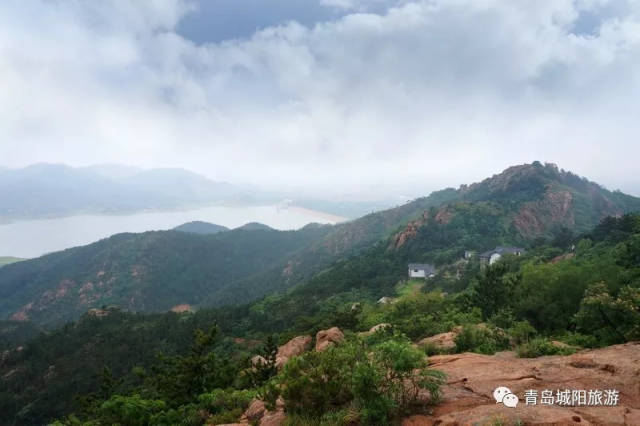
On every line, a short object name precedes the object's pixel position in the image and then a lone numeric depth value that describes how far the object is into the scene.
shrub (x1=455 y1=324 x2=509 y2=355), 10.56
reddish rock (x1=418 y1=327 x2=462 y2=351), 11.15
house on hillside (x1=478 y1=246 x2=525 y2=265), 42.03
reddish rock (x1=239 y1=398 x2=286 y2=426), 6.80
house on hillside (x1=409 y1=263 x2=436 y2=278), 43.44
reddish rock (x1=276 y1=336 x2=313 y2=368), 17.08
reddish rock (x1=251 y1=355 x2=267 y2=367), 12.51
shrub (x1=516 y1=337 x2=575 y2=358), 9.01
